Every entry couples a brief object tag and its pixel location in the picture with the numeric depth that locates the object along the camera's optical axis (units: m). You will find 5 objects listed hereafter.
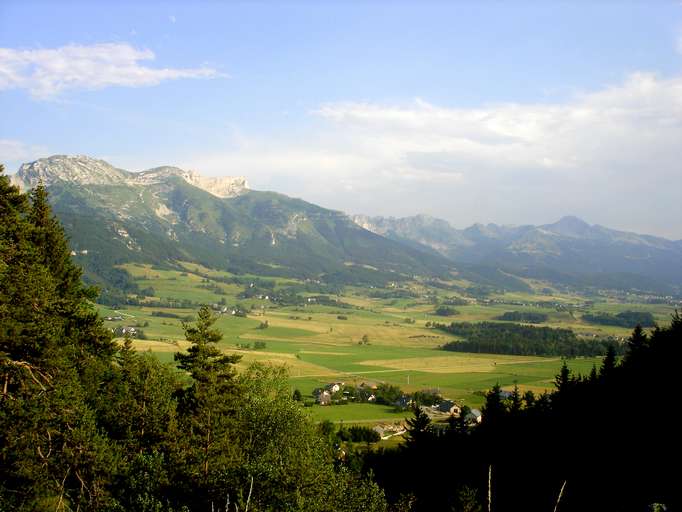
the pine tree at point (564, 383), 48.13
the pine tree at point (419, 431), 43.12
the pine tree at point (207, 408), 24.83
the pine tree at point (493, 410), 42.99
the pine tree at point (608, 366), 47.84
